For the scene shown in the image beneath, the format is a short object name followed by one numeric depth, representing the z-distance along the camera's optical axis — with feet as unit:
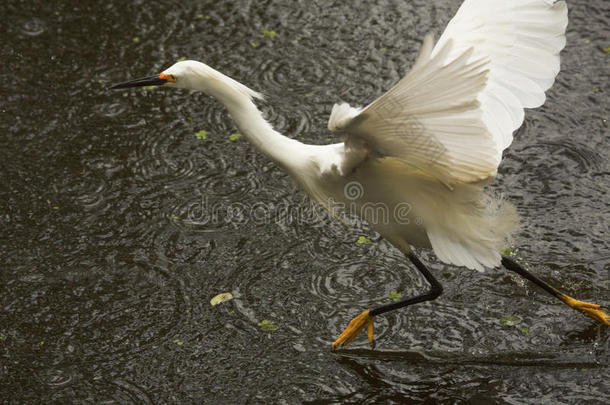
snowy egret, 25.88
